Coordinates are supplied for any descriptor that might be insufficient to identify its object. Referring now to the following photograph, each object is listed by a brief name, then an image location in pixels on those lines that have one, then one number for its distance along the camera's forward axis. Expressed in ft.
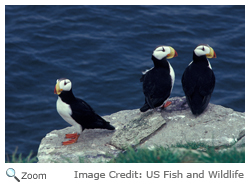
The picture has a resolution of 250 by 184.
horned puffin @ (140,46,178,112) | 45.47
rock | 42.24
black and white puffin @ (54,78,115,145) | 43.24
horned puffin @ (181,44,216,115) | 44.72
